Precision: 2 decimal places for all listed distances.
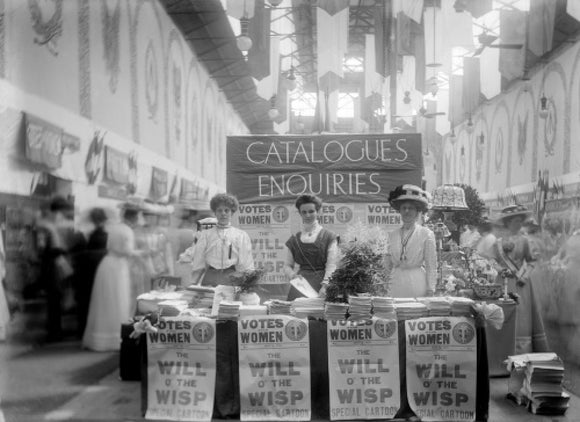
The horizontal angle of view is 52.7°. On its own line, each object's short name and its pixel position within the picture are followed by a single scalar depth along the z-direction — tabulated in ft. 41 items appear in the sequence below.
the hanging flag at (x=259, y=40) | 28.63
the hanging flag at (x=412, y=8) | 30.48
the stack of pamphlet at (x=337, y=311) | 12.53
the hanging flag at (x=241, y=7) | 24.13
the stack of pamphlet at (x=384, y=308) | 12.51
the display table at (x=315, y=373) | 12.62
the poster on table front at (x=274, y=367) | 12.48
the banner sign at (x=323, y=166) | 21.11
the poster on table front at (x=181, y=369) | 12.59
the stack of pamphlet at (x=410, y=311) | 12.62
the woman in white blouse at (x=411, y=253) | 14.82
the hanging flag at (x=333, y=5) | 28.66
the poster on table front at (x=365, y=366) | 12.46
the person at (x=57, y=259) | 16.51
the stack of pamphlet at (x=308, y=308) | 12.71
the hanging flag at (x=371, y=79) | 40.98
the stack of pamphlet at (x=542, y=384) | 13.46
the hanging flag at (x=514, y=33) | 27.09
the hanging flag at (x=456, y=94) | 40.55
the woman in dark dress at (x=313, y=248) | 15.81
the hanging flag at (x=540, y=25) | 24.64
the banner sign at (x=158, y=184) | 30.48
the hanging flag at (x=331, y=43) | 29.12
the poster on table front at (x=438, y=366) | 12.55
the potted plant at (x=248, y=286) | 13.42
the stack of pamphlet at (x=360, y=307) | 12.46
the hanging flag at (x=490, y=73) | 33.47
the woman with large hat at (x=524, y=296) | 18.01
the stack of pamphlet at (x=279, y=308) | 12.73
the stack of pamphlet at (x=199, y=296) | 13.37
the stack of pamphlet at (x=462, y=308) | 12.73
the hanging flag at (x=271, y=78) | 34.58
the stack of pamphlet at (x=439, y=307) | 12.72
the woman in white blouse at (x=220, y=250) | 16.42
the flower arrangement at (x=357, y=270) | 12.67
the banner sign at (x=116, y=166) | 23.34
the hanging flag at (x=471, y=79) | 36.50
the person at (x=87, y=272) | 18.47
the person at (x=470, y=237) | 27.12
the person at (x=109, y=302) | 18.89
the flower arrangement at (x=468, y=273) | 16.07
